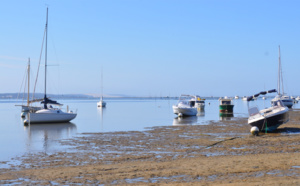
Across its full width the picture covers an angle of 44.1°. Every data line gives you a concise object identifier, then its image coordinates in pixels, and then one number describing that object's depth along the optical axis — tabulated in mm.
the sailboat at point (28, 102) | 64512
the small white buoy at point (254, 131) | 25328
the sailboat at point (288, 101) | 82312
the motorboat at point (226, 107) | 65306
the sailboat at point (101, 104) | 110312
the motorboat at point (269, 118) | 27484
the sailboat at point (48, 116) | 41594
